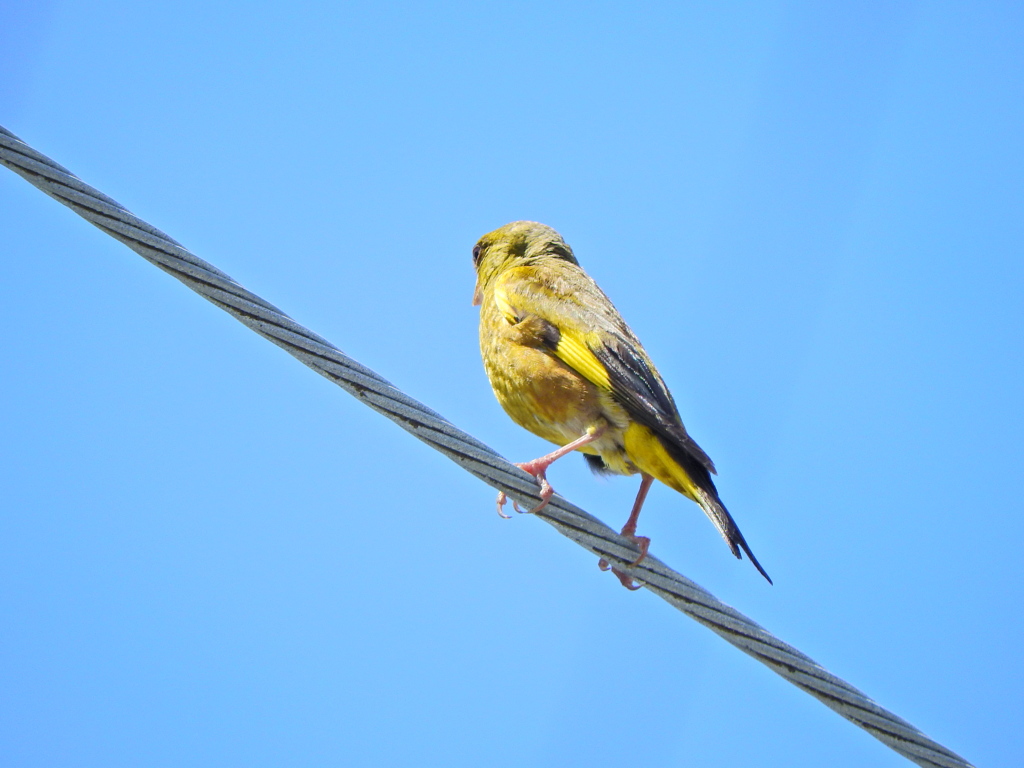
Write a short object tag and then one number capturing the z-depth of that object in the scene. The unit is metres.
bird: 9.11
